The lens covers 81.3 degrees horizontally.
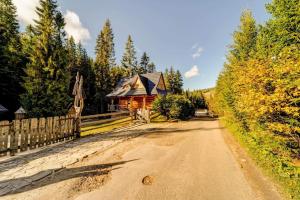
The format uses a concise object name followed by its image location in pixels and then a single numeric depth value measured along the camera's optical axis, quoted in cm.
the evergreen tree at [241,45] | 1356
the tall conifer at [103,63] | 3962
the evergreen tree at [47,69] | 1898
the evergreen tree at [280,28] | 672
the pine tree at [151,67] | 6839
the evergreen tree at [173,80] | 5833
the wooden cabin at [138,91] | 3123
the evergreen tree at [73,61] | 3772
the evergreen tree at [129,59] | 5325
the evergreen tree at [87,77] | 3950
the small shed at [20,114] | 1584
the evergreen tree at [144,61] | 6575
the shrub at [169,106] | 2072
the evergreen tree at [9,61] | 2430
